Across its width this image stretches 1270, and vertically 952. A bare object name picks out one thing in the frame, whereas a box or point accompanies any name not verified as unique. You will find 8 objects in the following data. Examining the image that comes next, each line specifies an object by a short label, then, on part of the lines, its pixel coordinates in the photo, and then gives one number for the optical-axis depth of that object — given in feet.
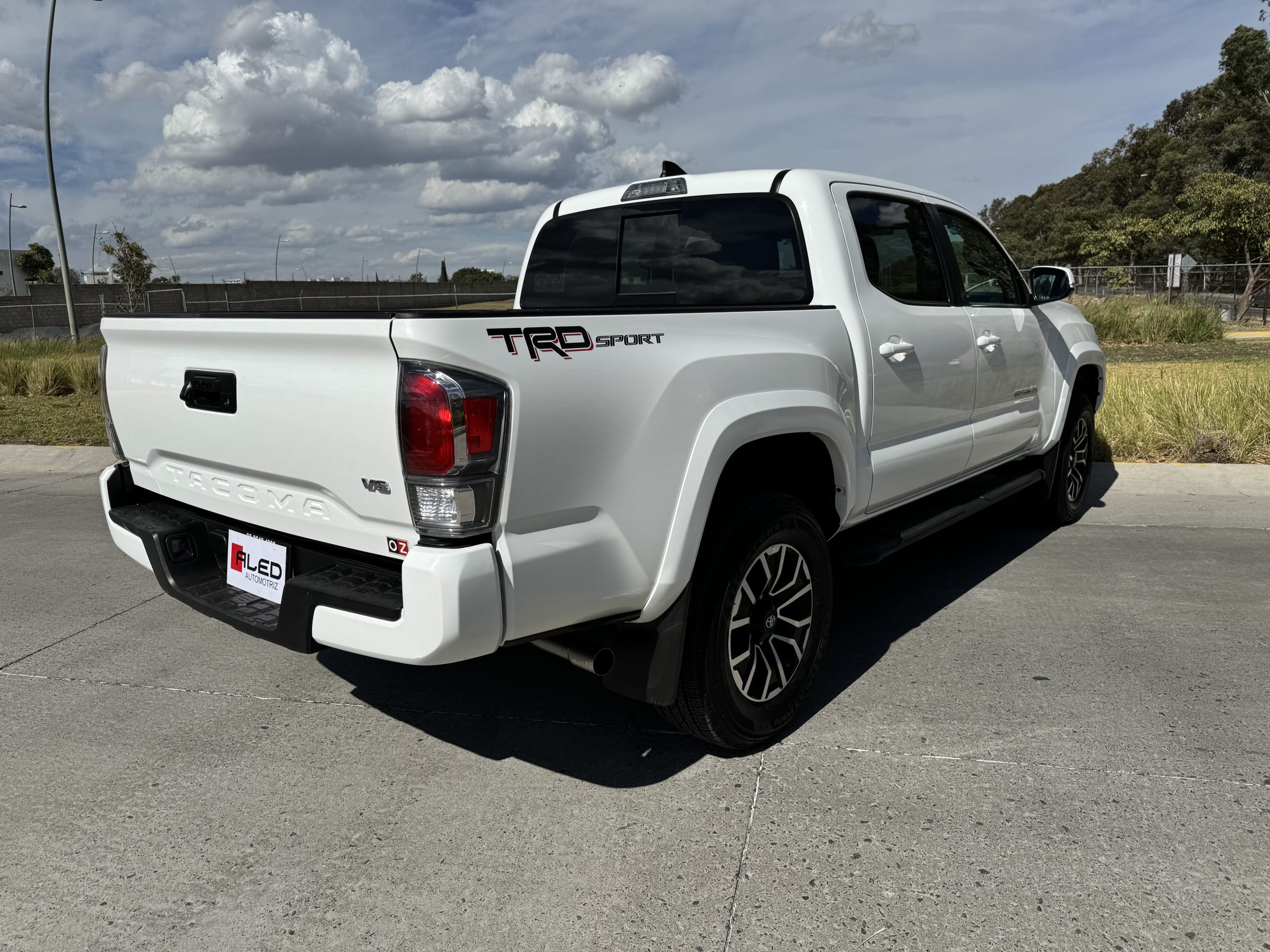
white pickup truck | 7.57
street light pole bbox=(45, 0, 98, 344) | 64.59
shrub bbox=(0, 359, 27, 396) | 43.37
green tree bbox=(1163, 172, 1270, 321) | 110.22
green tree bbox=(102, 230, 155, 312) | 124.88
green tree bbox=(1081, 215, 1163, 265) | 161.48
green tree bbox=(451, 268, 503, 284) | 207.72
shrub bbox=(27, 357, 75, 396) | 42.86
